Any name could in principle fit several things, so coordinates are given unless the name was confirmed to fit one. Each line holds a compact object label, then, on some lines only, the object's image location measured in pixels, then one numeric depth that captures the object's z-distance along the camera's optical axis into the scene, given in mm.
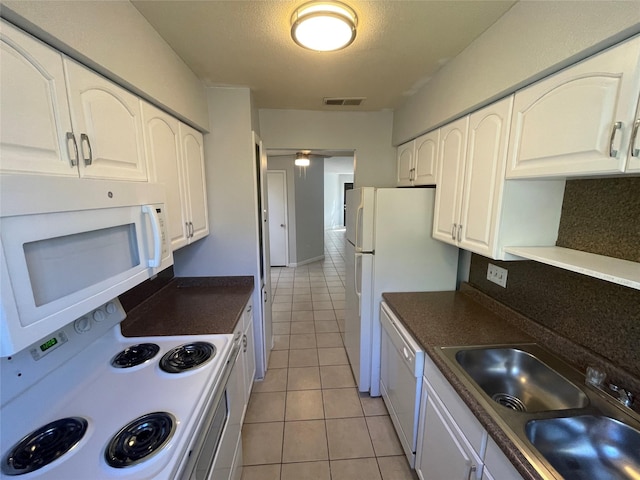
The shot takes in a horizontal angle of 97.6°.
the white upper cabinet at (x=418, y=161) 2021
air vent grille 2387
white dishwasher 1555
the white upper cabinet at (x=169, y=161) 1418
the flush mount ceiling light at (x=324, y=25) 1165
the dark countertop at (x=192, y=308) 1588
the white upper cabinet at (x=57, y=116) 746
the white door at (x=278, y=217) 5742
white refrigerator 2043
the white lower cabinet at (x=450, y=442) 971
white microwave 583
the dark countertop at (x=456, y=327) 1011
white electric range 779
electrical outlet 1752
